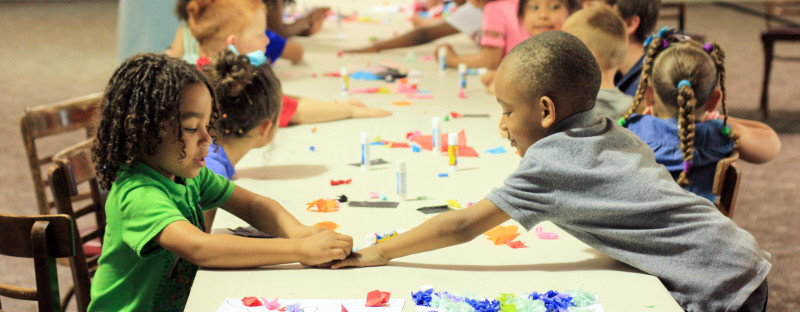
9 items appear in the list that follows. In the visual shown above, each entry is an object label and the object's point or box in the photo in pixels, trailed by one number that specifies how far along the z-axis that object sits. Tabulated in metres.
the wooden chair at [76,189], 2.29
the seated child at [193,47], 3.31
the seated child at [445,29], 4.61
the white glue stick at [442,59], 3.98
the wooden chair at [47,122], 2.85
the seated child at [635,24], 3.22
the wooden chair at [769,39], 5.81
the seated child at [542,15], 3.58
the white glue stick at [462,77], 3.44
